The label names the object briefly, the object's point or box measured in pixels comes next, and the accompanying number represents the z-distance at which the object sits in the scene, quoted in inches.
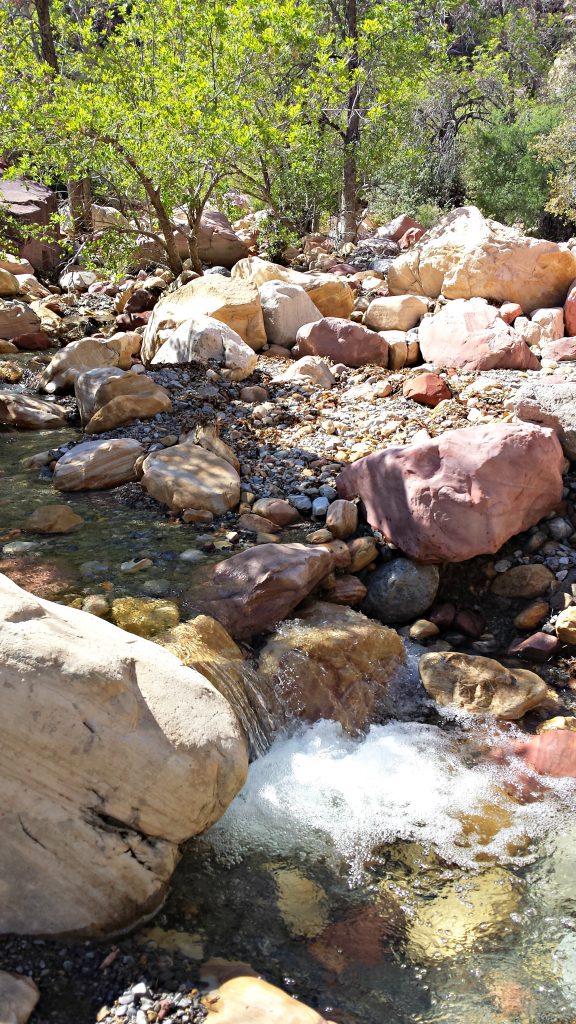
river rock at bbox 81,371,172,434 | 258.1
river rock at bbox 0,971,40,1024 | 84.9
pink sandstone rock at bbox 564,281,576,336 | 312.5
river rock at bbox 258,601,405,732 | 157.2
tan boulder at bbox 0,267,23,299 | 439.5
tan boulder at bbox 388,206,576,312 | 331.0
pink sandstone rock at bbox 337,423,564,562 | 185.5
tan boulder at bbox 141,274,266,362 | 327.6
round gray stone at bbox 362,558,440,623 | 187.6
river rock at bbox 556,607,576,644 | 175.6
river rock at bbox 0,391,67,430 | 273.9
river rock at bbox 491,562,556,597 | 187.9
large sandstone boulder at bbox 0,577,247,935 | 97.7
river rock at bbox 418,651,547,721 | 159.8
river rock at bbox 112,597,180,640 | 157.6
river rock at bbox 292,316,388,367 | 311.7
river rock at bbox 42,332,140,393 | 306.8
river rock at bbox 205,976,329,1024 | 87.6
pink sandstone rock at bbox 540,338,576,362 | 289.5
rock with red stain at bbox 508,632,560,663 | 175.9
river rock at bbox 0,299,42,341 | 383.9
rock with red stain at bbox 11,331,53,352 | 382.0
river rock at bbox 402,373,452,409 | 262.4
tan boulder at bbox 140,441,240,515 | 211.0
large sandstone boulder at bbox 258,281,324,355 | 340.8
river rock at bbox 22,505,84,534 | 198.4
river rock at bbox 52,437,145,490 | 224.7
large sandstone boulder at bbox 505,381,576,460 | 205.8
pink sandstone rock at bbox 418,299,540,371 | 283.7
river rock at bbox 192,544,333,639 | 167.8
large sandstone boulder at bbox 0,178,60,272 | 513.3
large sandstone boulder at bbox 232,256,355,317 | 363.9
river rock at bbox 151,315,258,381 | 299.9
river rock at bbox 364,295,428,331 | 338.6
